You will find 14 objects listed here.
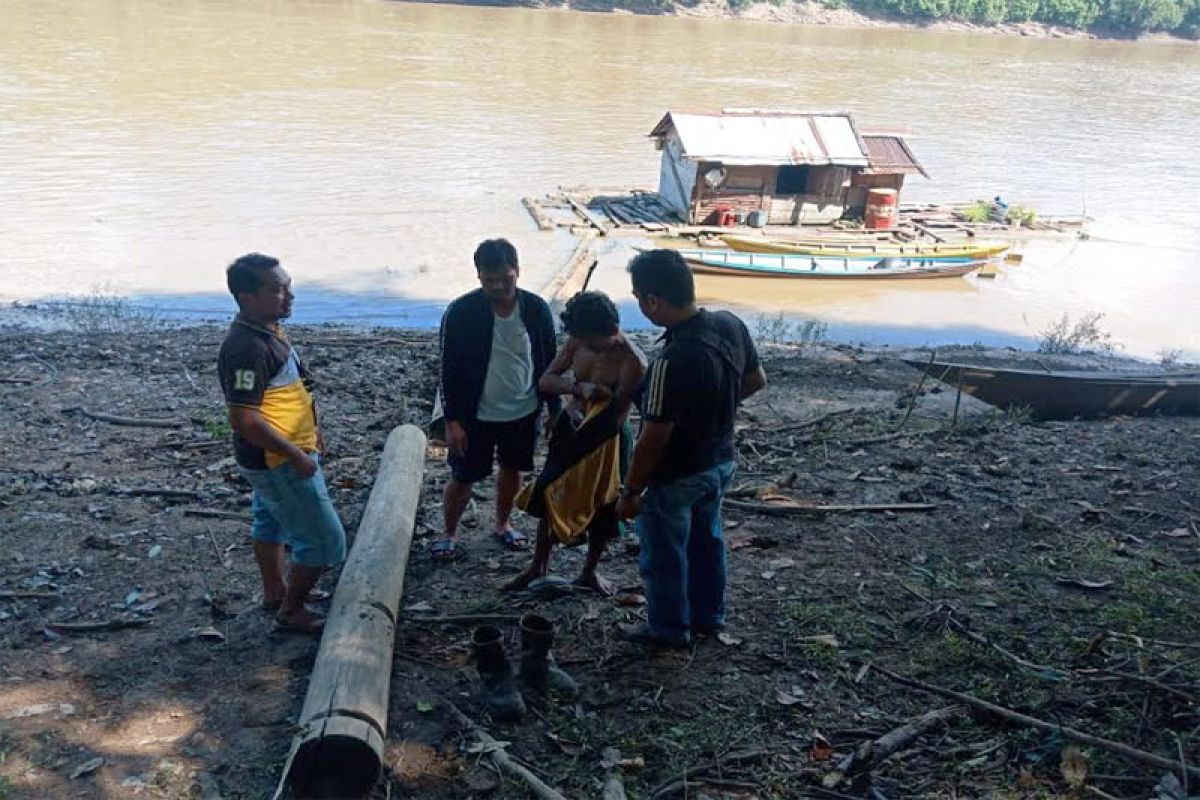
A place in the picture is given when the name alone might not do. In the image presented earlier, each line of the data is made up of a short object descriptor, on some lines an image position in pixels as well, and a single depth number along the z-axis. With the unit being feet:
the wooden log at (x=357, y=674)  10.62
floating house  72.02
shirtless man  13.84
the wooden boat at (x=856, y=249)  65.05
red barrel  74.28
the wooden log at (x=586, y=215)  71.53
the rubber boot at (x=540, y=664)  12.43
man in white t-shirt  15.31
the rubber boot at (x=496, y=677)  11.97
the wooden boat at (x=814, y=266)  62.44
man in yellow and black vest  11.87
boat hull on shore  27.66
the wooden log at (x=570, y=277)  55.36
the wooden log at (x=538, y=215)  71.77
